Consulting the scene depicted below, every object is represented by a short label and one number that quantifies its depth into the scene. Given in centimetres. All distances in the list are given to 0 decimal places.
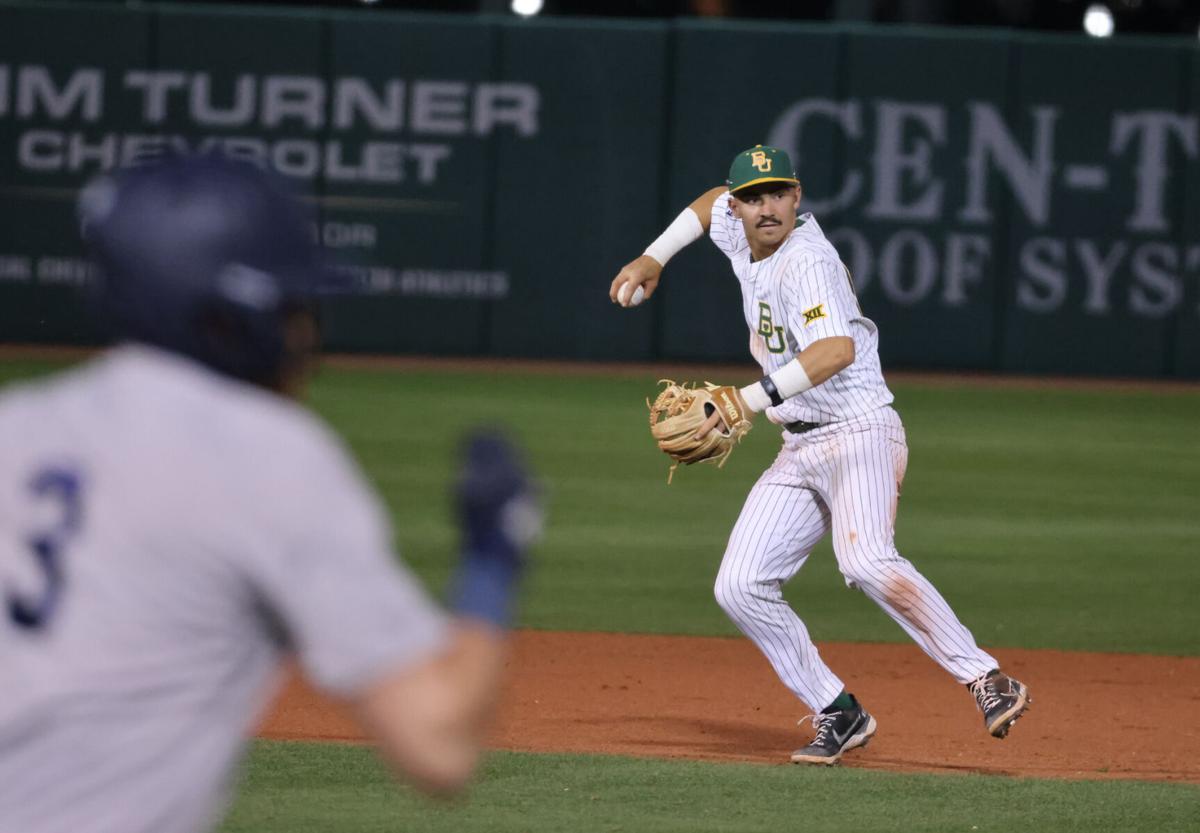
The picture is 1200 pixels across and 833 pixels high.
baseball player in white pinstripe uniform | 3122
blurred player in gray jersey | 1710
